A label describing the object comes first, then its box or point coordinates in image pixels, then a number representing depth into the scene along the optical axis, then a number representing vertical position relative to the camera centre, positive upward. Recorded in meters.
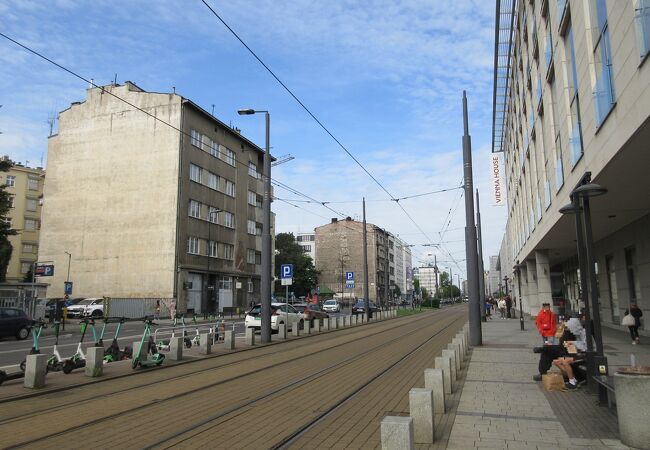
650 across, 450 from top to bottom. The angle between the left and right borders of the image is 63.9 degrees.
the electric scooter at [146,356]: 12.34 -1.23
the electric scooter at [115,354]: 13.23 -1.26
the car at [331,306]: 60.72 -0.27
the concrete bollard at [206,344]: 15.74 -1.19
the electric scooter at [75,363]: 11.57 -1.28
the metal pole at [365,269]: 37.56 +2.43
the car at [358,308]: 53.78 -0.47
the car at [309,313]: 29.74 -0.52
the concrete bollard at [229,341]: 17.42 -1.23
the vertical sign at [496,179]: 39.94 +9.62
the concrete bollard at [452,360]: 9.63 -1.08
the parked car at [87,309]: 37.81 -0.29
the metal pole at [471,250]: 17.17 +1.74
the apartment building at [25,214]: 69.81 +12.70
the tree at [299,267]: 96.89 +6.81
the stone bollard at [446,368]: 8.74 -1.08
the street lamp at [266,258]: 19.45 +1.72
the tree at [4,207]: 29.78 +5.90
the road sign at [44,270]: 32.25 +2.18
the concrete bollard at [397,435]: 4.62 -1.16
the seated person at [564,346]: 10.05 -0.85
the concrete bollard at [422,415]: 5.98 -1.28
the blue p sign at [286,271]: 22.80 +1.43
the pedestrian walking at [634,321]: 16.19 -0.59
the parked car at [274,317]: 24.44 -0.60
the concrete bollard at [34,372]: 9.77 -1.25
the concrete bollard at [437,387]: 7.46 -1.19
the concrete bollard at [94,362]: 11.17 -1.22
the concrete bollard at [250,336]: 18.59 -1.14
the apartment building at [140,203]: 43.94 +9.03
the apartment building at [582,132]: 9.66 +4.44
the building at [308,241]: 130.62 +15.85
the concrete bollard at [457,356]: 11.36 -1.19
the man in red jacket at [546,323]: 13.80 -0.54
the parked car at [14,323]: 22.02 -0.74
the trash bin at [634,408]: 5.57 -1.14
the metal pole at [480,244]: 35.56 +3.98
